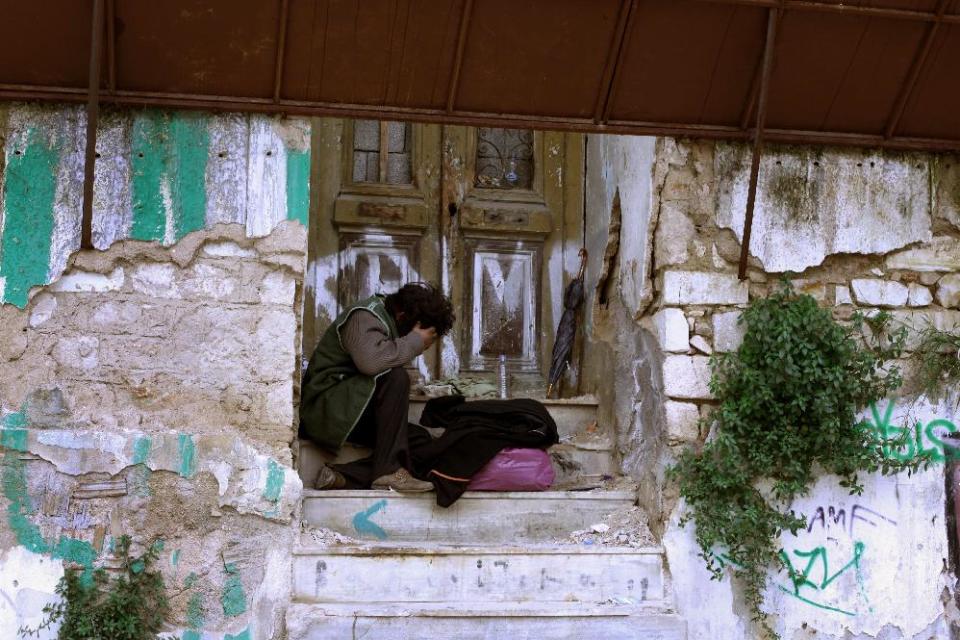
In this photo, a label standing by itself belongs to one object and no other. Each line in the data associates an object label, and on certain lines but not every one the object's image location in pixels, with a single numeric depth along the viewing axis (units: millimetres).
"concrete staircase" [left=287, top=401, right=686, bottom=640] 4707
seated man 5277
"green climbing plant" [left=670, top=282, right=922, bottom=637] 4867
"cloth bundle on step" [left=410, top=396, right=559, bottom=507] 5164
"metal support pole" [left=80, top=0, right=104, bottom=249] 4395
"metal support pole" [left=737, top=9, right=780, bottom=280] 4852
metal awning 4621
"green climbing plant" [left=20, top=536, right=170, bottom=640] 4414
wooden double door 6445
